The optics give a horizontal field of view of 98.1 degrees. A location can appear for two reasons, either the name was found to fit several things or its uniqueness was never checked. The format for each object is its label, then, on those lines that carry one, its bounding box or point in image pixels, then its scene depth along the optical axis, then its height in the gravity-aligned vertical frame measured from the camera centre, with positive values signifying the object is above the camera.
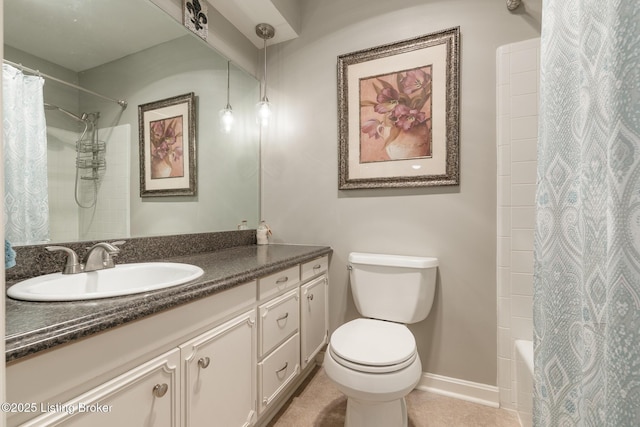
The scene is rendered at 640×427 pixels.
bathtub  1.28 -0.82
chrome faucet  0.99 -0.19
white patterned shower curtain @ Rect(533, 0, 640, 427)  0.41 -0.02
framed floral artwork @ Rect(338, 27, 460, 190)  1.59 +0.58
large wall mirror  1.03 +0.50
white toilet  1.07 -0.59
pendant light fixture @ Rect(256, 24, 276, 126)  1.91 +0.76
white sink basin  0.73 -0.25
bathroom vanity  0.57 -0.40
